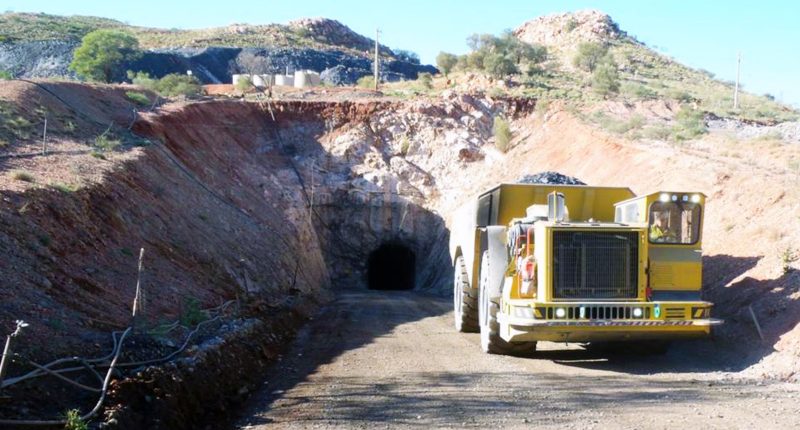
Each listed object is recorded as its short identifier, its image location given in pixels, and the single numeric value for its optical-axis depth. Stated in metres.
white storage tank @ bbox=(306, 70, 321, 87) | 48.11
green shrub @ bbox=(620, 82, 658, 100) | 40.89
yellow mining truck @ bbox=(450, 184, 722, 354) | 10.45
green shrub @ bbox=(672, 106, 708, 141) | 27.72
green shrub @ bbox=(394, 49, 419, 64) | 84.88
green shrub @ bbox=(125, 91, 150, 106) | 29.02
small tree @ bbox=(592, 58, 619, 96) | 41.28
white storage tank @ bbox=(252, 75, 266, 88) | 44.94
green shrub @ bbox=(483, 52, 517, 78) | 44.38
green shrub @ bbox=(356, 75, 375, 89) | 48.38
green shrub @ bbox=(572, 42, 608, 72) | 55.03
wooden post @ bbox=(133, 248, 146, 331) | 9.81
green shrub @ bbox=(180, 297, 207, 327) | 11.55
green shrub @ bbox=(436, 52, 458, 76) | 52.31
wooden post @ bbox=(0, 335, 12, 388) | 6.11
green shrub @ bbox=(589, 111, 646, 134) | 30.34
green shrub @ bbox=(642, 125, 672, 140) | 28.66
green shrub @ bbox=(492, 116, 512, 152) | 35.22
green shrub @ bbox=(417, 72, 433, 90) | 45.53
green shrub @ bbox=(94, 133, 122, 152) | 19.45
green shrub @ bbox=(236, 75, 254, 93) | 42.17
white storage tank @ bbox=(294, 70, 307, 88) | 48.25
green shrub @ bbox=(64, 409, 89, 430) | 6.34
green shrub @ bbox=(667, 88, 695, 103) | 41.17
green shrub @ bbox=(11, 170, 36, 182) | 13.23
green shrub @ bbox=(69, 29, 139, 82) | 48.25
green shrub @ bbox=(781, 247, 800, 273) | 12.23
